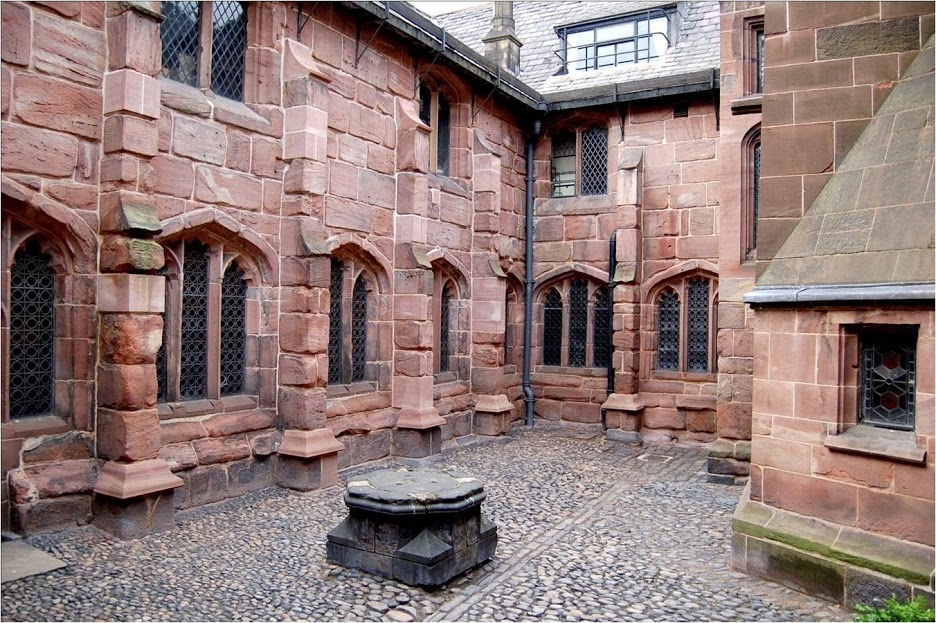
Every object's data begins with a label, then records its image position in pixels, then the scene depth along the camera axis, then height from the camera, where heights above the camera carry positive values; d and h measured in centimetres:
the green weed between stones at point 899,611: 457 -178
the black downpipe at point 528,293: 1405 +54
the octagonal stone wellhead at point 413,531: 555 -164
